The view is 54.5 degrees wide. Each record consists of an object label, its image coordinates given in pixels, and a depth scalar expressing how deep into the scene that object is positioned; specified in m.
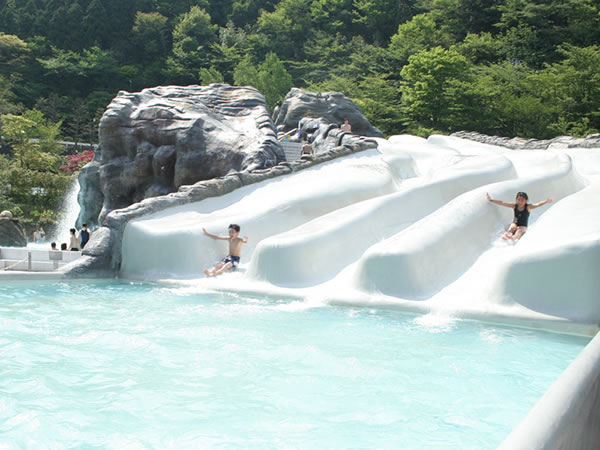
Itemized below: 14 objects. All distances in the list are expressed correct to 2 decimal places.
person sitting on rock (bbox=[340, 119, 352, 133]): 15.29
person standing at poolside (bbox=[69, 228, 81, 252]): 11.99
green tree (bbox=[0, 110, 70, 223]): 22.08
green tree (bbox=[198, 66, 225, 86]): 37.59
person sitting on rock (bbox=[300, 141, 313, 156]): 13.78
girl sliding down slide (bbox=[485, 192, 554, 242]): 7.95
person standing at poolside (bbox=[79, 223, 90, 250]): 11.41
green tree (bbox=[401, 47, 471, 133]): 22.52
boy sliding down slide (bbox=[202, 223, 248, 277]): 8.59
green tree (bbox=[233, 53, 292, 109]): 34.00
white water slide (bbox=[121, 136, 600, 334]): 6.24
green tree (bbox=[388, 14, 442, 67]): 29.20
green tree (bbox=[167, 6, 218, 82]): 40.47
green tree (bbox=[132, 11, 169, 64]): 42.81
